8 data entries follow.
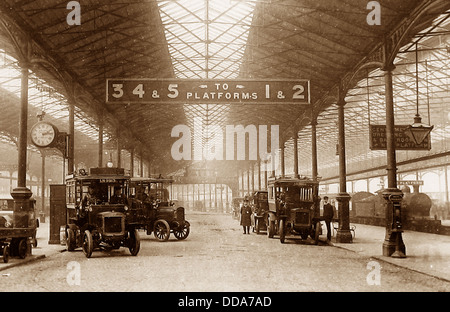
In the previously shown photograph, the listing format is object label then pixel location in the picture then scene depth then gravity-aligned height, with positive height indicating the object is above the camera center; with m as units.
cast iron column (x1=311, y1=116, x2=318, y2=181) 21.68 +1.71
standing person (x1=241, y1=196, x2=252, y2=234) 21.97 -1.61
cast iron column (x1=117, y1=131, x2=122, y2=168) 26.20 +2.06
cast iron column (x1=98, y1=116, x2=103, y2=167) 22.02 +2.06
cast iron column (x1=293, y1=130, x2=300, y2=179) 27.25 +2.15
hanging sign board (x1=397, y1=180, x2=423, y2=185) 30.10 -0.03
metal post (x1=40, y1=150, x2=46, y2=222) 31.52 +1.10
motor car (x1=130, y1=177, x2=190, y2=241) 18.27 -1.34
